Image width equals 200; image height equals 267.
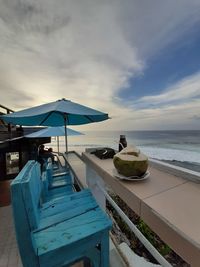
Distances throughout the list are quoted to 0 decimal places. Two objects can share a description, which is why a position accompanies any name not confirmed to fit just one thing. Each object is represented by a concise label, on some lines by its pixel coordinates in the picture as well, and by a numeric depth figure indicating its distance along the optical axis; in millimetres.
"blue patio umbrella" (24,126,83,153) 5022
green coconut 900
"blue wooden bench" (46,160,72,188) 2354
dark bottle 1580
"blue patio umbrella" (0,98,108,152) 2240
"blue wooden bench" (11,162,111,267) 888
